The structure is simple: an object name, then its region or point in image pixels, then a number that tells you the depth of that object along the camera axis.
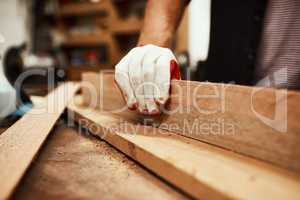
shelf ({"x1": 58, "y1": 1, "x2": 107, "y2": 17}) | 3.11
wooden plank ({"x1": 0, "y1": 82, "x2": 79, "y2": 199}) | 0.49
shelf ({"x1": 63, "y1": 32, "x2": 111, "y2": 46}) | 3.16
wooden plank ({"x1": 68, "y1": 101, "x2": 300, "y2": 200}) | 0.43
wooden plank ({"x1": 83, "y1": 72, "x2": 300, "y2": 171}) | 0.52
